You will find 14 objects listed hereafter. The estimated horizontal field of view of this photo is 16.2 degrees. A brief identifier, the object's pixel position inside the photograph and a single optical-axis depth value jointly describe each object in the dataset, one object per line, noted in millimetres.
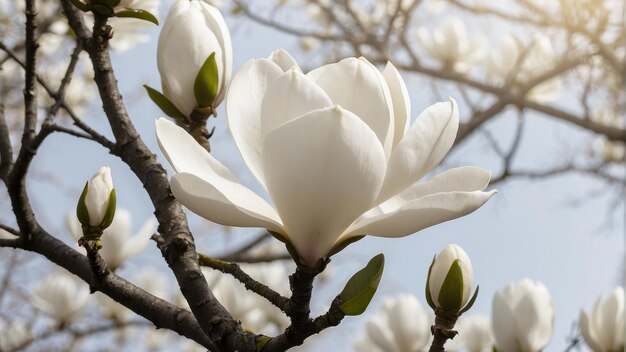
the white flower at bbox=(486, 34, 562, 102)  2758
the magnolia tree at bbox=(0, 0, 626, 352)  916
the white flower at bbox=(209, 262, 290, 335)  2436
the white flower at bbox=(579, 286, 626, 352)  1216
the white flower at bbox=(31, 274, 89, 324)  2645
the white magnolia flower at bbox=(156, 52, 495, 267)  910
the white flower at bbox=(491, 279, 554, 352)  1185
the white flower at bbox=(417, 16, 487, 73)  3329
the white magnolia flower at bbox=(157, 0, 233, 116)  1029
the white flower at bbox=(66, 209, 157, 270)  1711
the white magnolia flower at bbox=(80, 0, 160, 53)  1057
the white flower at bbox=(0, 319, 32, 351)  2689
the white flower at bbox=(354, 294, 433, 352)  1626
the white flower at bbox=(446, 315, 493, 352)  2046
